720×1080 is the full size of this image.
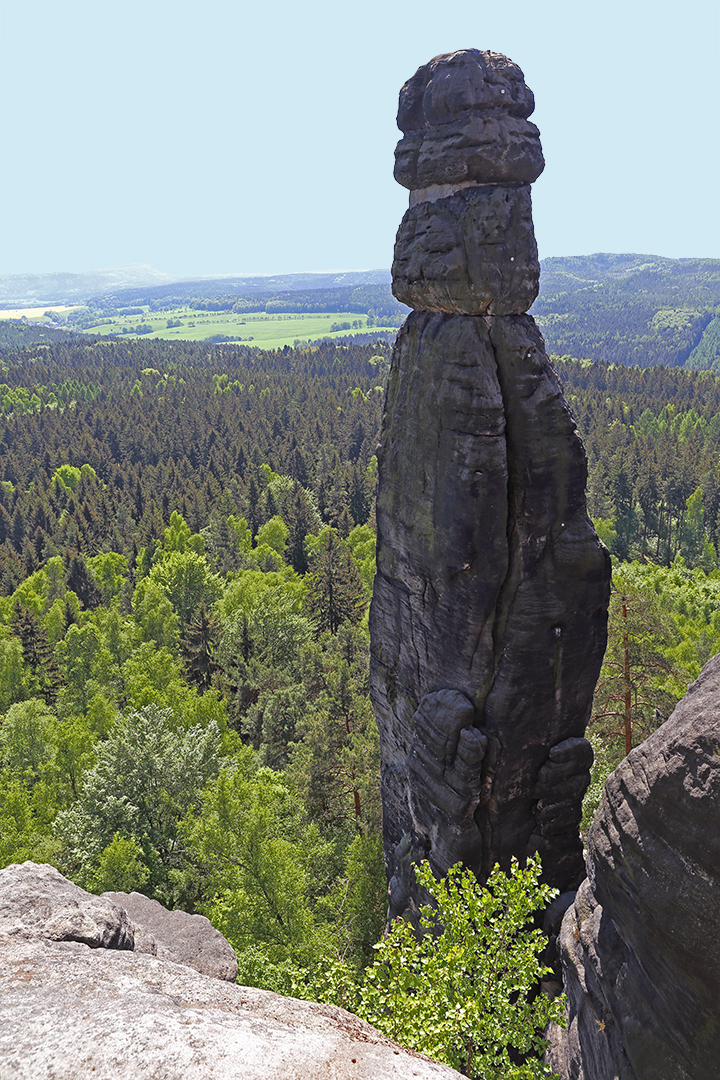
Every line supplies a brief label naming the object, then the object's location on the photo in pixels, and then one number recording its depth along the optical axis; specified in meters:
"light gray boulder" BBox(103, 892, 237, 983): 13.77
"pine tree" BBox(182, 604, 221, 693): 53.38
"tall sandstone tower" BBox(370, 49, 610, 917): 17.20
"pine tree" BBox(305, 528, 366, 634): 56.72
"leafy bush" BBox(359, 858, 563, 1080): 11.28
